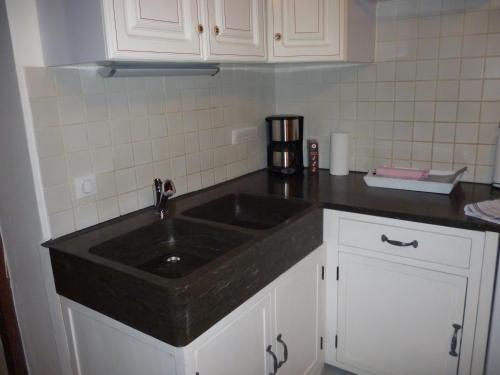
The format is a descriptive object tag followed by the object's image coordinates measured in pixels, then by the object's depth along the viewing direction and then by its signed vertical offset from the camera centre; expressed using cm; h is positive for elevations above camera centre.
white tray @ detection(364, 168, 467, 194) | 183 -44
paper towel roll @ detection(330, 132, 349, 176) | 217 -35
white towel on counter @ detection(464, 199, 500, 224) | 148 -47
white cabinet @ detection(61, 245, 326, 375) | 121 -79
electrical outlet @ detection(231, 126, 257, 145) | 216 -24
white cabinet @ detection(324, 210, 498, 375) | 156 -84
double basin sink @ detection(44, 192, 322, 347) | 113 -54
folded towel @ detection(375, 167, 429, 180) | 192 -41
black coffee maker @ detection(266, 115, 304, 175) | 222 -30
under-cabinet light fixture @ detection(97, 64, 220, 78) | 147 +7
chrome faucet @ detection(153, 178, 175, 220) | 167 -39
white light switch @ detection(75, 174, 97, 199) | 150 -33
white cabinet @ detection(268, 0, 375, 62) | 178 +23
